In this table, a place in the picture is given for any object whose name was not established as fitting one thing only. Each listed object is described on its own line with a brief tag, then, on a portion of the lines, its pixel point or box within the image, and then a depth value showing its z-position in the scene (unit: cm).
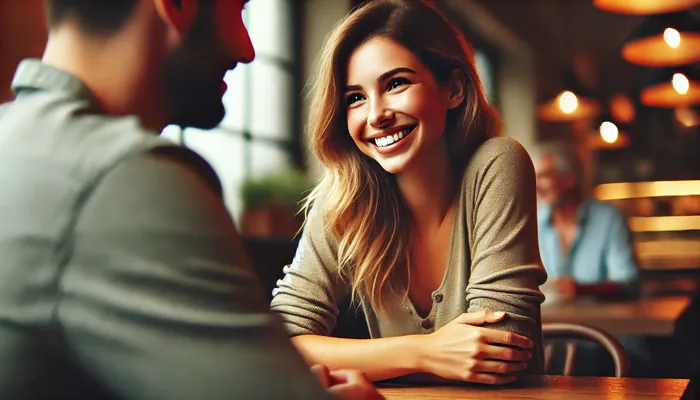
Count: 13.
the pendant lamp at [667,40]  223
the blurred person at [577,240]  247
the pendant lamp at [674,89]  262
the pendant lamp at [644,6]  200
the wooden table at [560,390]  83
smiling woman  93
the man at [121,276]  45
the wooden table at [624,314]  196
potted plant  305
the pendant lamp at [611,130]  364
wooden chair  115
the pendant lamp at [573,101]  371
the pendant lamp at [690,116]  374
